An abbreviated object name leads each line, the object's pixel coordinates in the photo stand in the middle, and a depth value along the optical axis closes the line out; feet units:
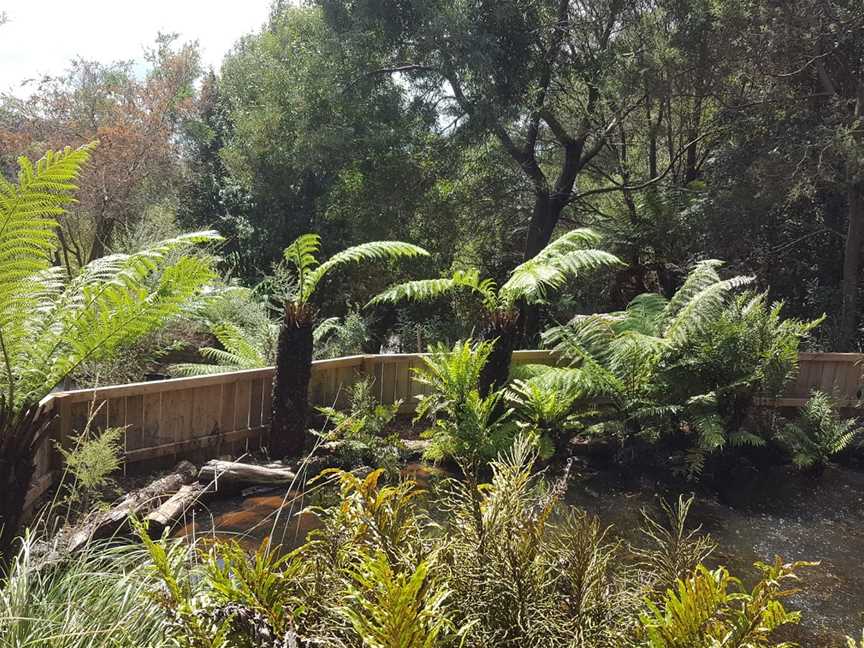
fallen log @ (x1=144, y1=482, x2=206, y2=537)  14.98
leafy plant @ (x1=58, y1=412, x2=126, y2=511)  11.86
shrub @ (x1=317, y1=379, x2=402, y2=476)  19.74
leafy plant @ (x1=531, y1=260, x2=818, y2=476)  21.83
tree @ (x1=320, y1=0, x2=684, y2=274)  31.81
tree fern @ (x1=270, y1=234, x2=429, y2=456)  20.42
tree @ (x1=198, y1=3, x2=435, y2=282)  35.09
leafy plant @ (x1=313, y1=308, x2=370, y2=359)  27.71
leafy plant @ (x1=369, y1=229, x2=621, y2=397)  21.81
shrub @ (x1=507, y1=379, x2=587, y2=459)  21.30
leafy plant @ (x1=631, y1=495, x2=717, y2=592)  5.75
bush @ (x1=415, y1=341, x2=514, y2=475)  20.06
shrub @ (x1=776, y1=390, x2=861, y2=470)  22.40
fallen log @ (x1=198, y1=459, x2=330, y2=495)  18.06
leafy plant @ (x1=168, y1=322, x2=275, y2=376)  22.33
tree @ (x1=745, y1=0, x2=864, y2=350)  27.43
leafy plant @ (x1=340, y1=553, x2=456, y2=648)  3.97
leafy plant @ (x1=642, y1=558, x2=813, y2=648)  4.35
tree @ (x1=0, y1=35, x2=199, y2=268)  42.96
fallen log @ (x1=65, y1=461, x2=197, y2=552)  11.15
